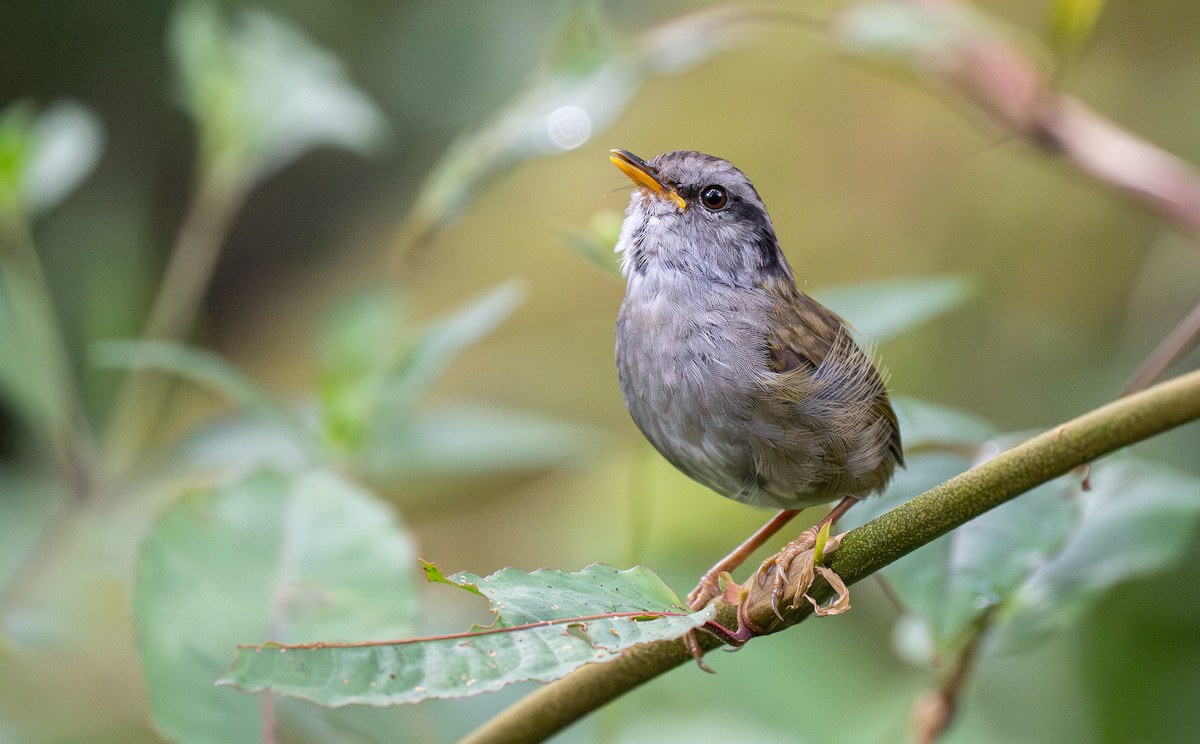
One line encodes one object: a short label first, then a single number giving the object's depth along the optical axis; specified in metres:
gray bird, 4.70
